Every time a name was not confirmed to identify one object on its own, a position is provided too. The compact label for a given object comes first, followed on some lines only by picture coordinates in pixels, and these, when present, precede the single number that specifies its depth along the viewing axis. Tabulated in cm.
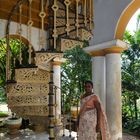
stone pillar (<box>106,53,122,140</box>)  244
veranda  170
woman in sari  201
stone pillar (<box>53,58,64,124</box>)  392
